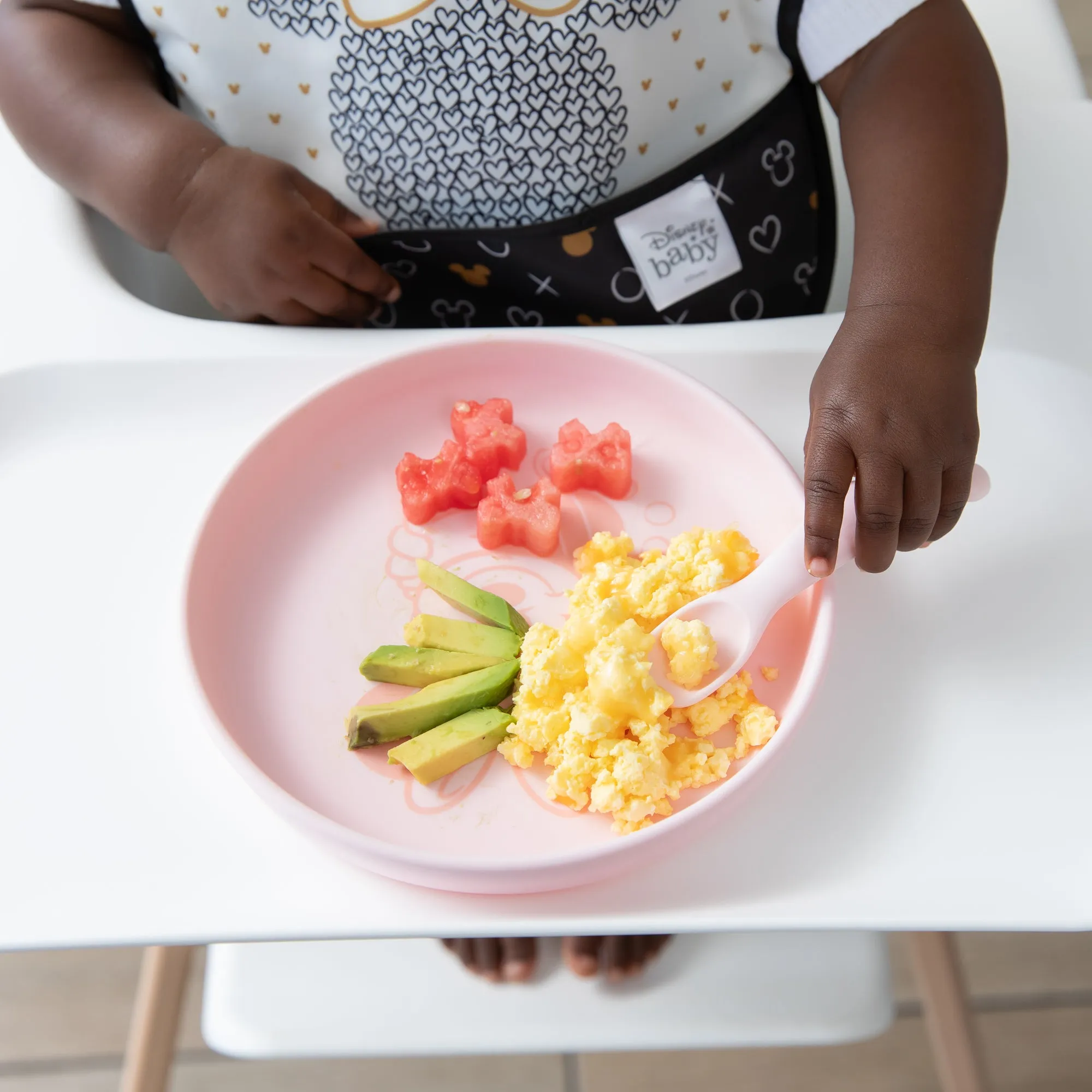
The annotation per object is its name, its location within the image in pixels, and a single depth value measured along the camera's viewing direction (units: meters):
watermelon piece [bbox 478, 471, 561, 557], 0.67
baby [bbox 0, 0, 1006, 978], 0.72
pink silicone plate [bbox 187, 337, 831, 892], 0.57
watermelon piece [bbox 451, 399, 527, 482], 0.70
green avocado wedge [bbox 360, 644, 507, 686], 0.62
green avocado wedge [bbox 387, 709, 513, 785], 0.59
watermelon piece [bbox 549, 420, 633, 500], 0.69
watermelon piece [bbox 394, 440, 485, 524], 0.69
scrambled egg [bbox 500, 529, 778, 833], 0.58
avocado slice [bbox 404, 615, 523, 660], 0.63
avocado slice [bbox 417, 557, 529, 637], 0.65
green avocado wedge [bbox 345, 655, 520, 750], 0.60
